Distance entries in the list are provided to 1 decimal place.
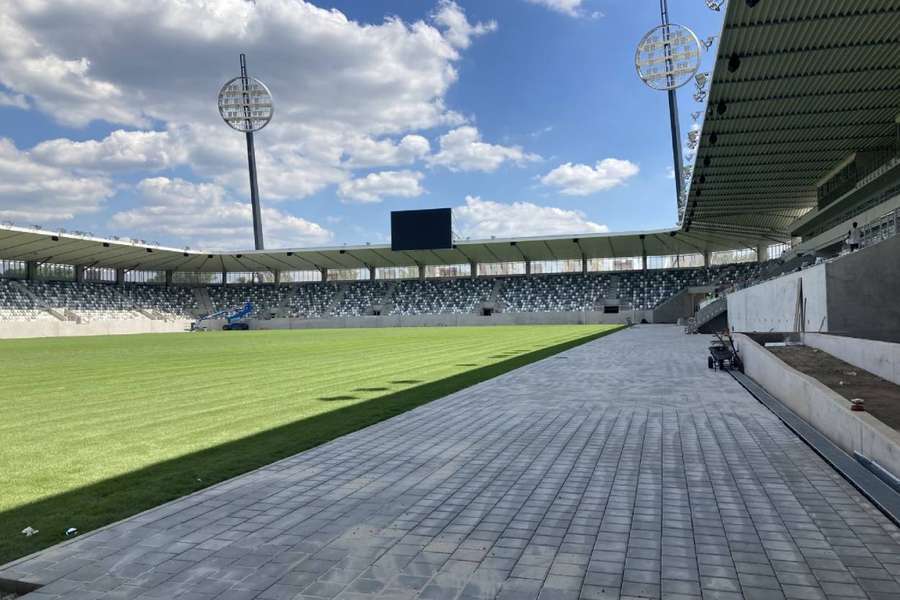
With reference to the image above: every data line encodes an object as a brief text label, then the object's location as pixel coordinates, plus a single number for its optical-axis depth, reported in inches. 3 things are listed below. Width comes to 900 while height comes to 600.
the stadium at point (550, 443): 169.1
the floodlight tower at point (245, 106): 3257.9
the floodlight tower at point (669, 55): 2249.0
